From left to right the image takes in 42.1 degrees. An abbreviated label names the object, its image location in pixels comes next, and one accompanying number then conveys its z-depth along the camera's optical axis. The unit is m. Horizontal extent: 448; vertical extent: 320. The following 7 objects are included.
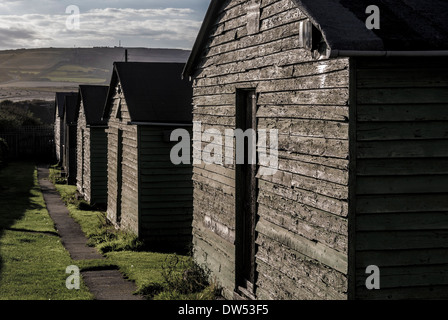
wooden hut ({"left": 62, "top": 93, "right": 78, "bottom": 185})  32.22
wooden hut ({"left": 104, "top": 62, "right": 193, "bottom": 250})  16.08
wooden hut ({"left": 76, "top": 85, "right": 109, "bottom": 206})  24.39
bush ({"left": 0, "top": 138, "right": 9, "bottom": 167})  39.25
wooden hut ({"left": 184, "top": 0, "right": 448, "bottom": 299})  6.26
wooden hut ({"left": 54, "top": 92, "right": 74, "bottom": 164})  42.62
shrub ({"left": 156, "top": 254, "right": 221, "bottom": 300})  10.07
